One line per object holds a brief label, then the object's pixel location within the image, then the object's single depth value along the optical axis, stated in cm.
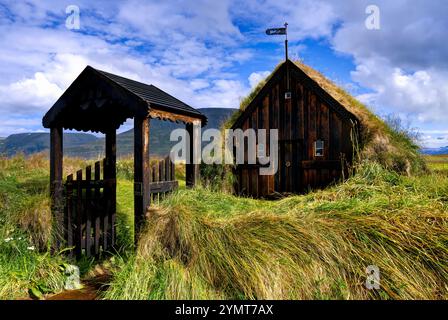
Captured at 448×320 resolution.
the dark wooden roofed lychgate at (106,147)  549
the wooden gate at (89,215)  648
